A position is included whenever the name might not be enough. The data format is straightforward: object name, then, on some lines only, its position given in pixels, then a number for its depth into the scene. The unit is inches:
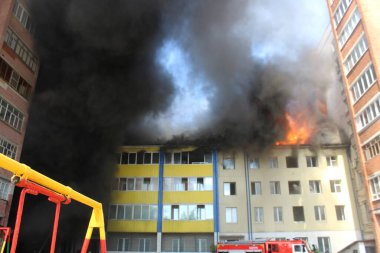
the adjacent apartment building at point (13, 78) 954.4
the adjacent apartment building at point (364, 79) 1011.9
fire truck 893.8
